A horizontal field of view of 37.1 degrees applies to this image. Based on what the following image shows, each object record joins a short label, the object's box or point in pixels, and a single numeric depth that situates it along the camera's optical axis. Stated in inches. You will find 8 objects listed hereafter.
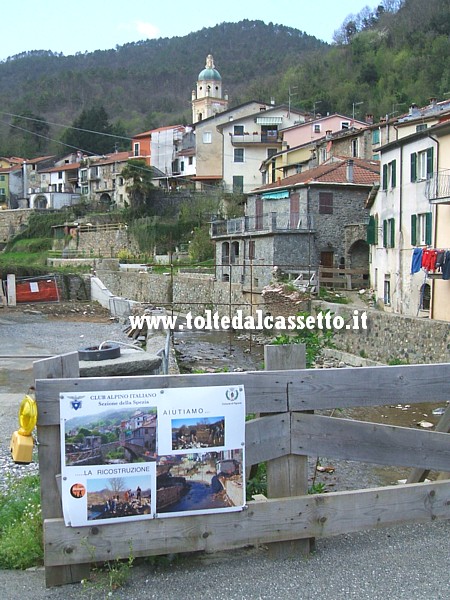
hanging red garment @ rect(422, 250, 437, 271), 917.2
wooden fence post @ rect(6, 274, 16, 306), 1434.5
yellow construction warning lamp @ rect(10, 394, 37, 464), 153.2
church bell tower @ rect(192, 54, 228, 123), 3718.0
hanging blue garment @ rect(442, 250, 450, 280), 901.8
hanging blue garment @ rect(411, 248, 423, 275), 967.0
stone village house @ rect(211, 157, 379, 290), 1472.7
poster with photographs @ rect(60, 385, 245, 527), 150.3
